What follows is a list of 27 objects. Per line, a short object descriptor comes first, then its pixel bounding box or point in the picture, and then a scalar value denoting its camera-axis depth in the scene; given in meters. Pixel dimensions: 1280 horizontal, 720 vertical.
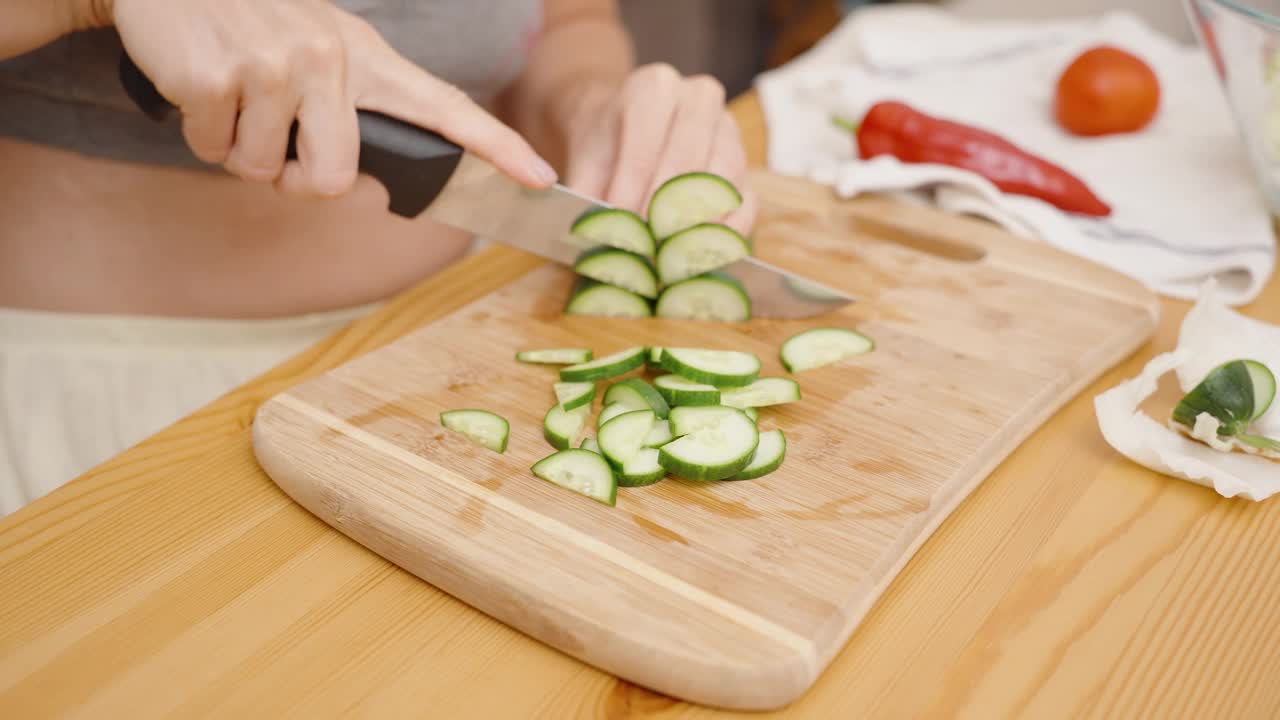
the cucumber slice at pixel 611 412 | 0.81
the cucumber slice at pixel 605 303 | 0.90
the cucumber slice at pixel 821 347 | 0.85
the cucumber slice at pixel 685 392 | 0.81
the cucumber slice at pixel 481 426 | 0.79
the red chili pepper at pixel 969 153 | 1.01
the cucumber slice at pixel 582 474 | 0.76
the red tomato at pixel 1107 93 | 1.08
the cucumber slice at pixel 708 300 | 0.89
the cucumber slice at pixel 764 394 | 0.81
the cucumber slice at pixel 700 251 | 0.90
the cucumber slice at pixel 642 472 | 0.77
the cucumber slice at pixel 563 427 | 0.79
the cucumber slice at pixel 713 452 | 0.76
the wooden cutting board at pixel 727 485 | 0.71
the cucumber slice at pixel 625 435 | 0.78
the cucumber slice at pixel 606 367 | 0.83
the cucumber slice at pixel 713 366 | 0.82
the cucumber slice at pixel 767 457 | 0.78
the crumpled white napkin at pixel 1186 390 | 0.79
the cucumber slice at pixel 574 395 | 0.81
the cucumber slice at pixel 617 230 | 0.90
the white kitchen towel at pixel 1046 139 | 0.98
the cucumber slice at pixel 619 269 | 0.90
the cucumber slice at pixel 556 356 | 0.85
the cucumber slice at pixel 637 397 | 0.81
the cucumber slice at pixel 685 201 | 0.91
